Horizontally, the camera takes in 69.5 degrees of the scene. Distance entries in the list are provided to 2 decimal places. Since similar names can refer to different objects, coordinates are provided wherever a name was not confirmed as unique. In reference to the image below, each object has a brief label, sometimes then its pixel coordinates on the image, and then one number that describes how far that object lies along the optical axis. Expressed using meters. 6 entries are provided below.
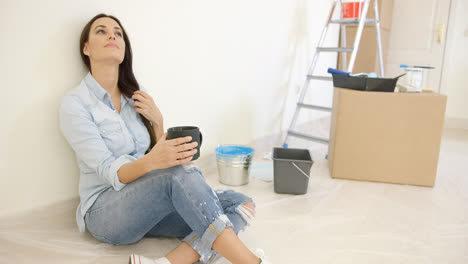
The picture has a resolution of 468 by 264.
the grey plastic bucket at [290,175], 1.93
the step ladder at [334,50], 2.65
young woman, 1.11
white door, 4.07
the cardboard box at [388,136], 2.10
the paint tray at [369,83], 2.16
